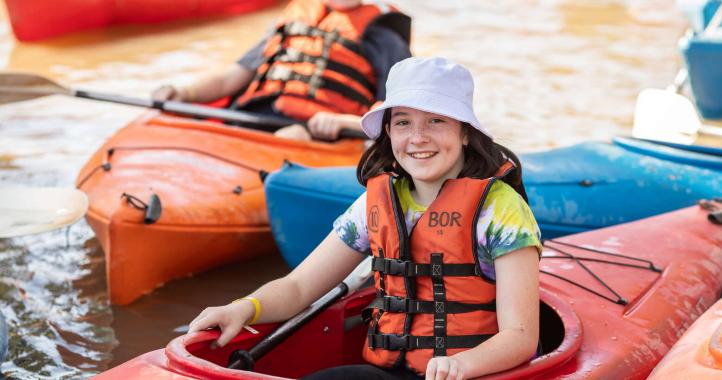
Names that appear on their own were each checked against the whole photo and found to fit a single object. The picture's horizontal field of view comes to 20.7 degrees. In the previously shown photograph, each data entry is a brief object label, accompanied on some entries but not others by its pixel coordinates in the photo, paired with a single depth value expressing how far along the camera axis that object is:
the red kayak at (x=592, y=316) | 3.83
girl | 3.75
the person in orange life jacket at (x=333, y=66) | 7.47
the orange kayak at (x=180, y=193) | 6.22
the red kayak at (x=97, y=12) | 14.07
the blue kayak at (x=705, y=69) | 9.96
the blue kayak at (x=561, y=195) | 6.32
